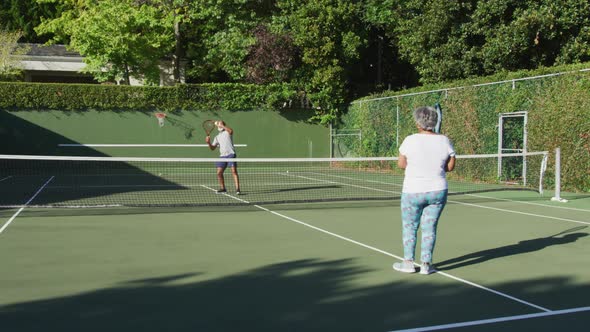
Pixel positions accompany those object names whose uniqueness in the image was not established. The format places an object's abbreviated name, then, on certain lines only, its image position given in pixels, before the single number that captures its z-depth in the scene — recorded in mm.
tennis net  12289
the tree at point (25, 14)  36312
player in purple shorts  12953
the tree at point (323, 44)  24719
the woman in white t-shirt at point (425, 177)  5160
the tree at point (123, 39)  25922
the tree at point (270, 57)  25000
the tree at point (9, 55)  26750
